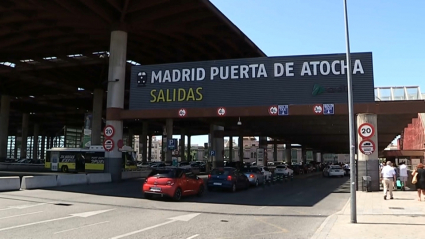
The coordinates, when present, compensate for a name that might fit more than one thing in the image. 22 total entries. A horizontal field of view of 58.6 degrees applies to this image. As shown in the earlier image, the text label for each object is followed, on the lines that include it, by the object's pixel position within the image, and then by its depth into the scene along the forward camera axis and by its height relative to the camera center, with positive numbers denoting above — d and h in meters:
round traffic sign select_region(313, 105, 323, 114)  24.86 +2.93
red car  17.02 -1.42
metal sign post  11.05 +0.42
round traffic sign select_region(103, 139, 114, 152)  25.98 +0.58
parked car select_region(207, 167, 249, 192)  22.44 -1.53
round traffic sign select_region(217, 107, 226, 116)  26.78 +2.98
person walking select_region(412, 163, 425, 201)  16.93 -1.10
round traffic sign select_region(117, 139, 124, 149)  27.93 +0.64
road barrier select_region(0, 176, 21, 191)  20.30 -1.71
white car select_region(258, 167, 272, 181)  32.22 -1.75
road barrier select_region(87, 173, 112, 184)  26.27 -1.82
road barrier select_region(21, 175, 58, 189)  21.42 -1.73
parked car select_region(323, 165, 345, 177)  44.56 -2.01
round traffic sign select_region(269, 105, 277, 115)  25.82 +2.97
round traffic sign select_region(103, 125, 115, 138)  26.12 +1.43
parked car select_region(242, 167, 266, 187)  27.47 -1.63
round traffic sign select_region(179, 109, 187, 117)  27.45 +2.96
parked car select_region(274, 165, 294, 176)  40.84 -1.79
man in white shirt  18.05 -1.03
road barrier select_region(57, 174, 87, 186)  23.69 -1.72
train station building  25.30 +6.23
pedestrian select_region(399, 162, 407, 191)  23.47 -1.28
